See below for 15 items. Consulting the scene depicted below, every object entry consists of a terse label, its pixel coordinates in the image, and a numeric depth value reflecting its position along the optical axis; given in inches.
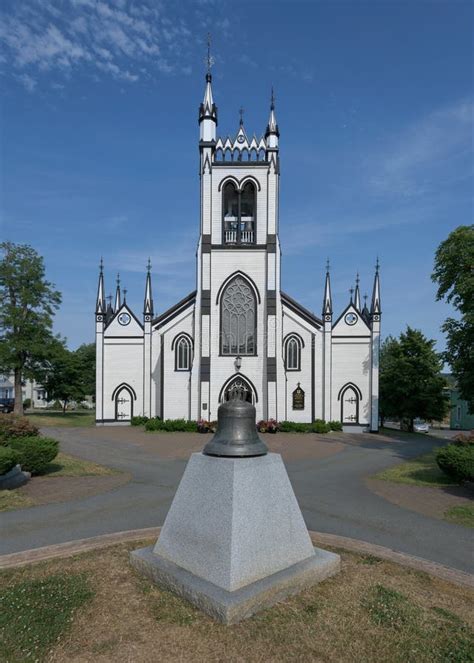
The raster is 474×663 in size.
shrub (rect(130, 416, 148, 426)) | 1216.8
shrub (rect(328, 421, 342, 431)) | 1162.0
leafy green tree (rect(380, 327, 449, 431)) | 1253.7
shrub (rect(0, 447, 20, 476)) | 411.8
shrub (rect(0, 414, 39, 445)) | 502.8
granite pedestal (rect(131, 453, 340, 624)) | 193.6
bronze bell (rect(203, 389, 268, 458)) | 221.0
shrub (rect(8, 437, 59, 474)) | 485.4
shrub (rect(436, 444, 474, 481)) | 458.9
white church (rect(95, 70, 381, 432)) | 1171.3
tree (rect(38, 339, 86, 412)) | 1578.5
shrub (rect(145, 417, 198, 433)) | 1103.6
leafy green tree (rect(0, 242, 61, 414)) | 1406.3
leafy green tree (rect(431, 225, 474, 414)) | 789.9
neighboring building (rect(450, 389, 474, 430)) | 2023.9
